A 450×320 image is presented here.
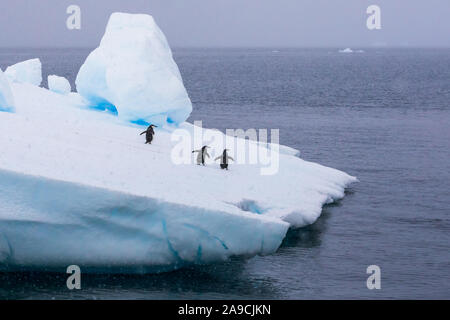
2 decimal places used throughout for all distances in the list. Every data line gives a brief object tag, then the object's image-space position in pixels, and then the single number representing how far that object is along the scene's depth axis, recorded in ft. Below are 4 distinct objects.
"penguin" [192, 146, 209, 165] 101.35
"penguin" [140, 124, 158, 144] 103.50
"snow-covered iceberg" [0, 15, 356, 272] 73.20
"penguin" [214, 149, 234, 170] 101.90
